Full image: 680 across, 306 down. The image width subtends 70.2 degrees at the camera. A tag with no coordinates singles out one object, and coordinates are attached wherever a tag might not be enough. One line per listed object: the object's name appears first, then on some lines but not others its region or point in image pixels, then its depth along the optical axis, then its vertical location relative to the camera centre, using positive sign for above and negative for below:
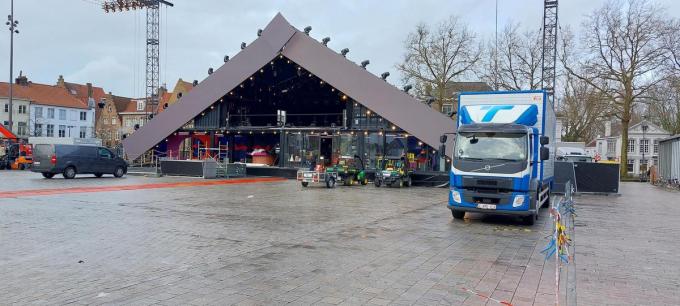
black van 23.38 -0.45
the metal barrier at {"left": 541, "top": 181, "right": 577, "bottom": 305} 5.72 -1.58
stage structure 25.16 +2.42
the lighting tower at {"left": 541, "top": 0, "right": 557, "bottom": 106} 43.66 +10.58
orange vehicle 34.62 -0.42
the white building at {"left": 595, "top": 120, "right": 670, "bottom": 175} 69.31 +2.43
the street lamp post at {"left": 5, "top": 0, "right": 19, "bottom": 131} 35.50 +8.65
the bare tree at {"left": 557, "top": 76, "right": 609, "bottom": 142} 46.41 +5.09
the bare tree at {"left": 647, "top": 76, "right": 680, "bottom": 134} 36.00 +5.43
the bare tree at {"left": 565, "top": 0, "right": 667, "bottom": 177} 35.53 +7.85
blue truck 11.22 +0.08
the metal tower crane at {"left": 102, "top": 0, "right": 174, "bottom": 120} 54.16 +15.47
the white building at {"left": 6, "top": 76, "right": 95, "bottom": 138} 65.94 +5.71
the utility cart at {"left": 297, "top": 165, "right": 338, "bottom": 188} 22.12 -0.92
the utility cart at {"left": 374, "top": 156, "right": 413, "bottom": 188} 23.30 -0.79
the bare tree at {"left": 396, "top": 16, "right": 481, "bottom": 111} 44.91 +9.08
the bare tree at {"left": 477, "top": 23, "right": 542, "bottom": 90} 44.12 +8.62
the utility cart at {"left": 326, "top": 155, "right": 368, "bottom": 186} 23.88 -0.68
